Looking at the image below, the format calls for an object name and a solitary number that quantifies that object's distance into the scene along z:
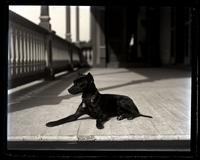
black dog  1.86
